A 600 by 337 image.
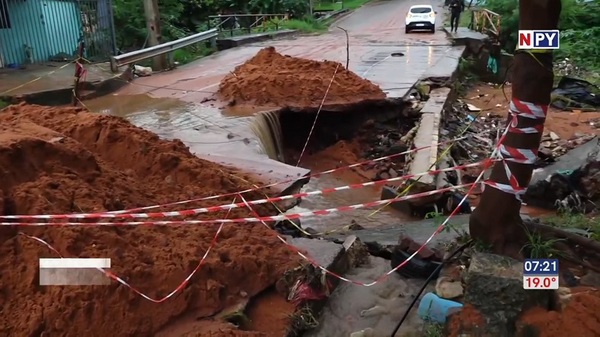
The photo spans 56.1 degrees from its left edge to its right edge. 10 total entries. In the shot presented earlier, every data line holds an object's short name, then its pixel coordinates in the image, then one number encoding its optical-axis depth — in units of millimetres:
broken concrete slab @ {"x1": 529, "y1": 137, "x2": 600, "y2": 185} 8023
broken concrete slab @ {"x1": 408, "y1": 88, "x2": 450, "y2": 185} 8391
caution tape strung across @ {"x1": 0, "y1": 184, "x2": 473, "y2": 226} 3611
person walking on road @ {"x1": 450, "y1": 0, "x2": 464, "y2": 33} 22000
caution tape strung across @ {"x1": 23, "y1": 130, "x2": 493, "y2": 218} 4112
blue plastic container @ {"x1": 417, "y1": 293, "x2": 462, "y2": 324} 3621
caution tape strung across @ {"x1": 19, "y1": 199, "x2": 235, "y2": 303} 3461
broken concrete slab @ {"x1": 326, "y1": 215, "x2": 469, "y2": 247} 5056
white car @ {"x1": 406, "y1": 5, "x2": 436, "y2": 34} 25664
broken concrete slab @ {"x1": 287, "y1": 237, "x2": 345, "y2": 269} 4215
